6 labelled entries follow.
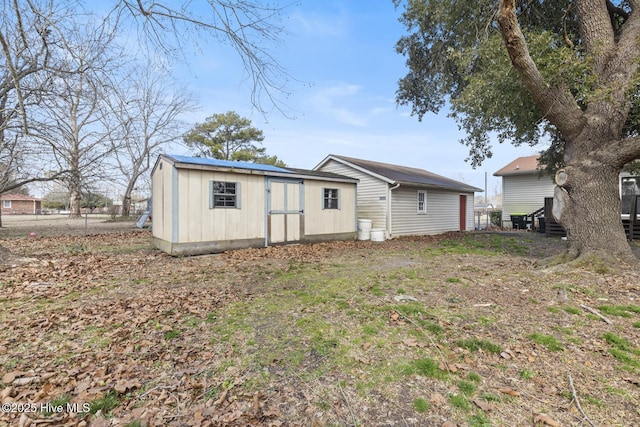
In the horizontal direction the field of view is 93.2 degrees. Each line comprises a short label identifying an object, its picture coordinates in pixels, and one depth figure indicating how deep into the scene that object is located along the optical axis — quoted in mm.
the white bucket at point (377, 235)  12367
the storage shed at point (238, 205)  8336
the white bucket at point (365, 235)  12664
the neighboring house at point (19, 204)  46941
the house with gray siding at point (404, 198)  13281
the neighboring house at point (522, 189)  18812
